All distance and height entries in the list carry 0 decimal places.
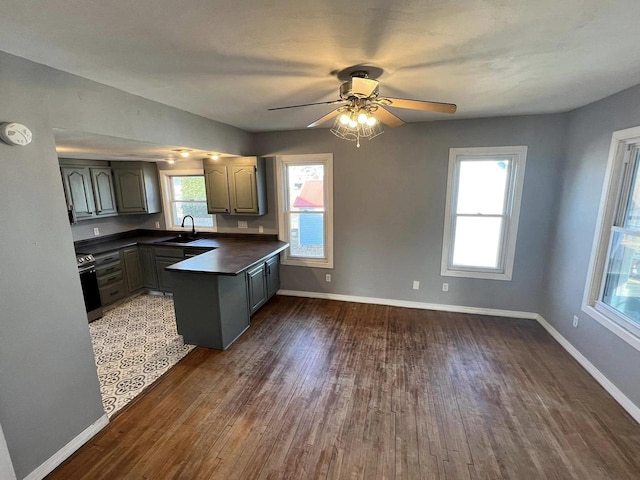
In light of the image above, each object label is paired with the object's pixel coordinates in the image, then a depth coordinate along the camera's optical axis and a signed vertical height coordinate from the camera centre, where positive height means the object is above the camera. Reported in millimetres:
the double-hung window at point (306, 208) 4184 -231
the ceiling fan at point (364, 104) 1727 +603
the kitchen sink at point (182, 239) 4496 -721
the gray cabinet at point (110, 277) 3898 -1165
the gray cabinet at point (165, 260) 4309 -999
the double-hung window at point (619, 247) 2365 -522
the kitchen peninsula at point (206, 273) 2992 -974
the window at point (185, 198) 4770 -64
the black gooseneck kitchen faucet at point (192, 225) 4747 -529
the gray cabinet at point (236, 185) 4047 +128
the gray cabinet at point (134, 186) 4441 +146
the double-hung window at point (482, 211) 3564 -268
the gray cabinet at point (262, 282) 3615 -1235
